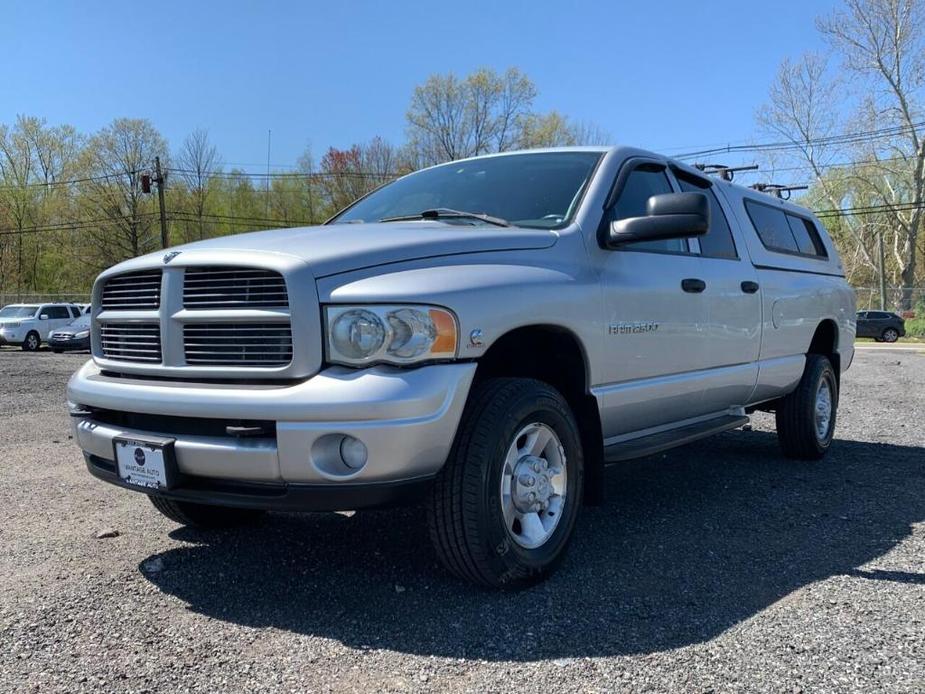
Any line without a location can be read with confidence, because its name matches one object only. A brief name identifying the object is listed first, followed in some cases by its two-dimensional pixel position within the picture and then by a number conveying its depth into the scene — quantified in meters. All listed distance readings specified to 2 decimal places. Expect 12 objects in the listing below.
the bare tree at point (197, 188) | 49.19
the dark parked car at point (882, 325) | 35.44
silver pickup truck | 2.84
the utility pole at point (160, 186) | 34.97
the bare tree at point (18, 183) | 49.66
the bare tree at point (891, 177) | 41.81
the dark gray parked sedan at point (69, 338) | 24.66
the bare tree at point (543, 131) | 43.09
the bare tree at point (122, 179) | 45.94
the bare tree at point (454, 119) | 43.78
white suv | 26.30
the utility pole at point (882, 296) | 45.66
